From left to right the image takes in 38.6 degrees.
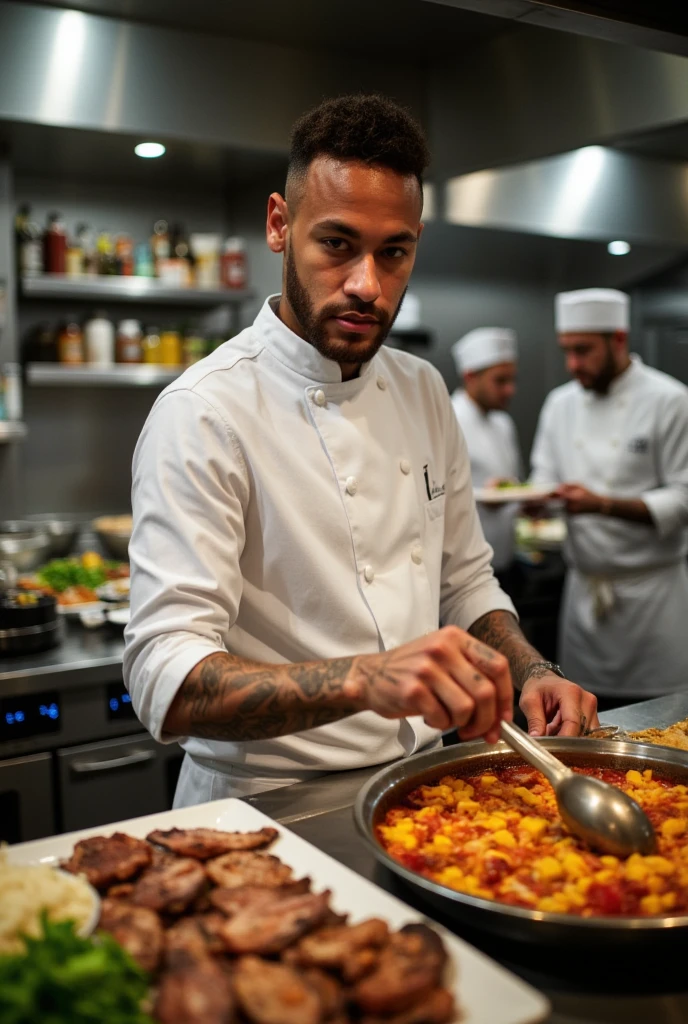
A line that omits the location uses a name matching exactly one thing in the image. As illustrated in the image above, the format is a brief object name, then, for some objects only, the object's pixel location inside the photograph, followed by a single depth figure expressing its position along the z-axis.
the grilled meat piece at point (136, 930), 0.92
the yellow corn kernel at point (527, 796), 1.38
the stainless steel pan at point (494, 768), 0.95
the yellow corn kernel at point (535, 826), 1.26
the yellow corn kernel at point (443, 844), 1.22
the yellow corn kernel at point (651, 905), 1.07
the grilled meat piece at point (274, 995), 0.82
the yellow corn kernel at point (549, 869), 1.14
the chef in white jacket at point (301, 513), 1.39
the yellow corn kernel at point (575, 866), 1.15
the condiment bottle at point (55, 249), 4.03
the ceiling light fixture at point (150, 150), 3.90
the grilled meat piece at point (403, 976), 0.85
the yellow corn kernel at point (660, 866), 1.14
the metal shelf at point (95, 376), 4.02
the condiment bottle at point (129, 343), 4.27
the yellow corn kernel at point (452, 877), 1.13
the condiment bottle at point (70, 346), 4.15
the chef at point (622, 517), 4.06
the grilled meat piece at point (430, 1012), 0.84
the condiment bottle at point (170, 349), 4.42
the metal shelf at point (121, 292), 3.95
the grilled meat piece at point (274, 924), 0.93
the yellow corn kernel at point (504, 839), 1.24
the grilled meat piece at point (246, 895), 1.02
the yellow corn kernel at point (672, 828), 1.26
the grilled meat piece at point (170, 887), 1.03
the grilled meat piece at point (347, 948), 0.90
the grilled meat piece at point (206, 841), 1.16
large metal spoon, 1.19
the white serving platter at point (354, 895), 0.86
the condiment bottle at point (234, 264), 4.46
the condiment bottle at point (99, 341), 4.20
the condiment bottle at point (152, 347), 4.41
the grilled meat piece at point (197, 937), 0.93
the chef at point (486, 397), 5.32
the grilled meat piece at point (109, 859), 1.09
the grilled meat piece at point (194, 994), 0.82
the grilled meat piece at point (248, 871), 1.08
